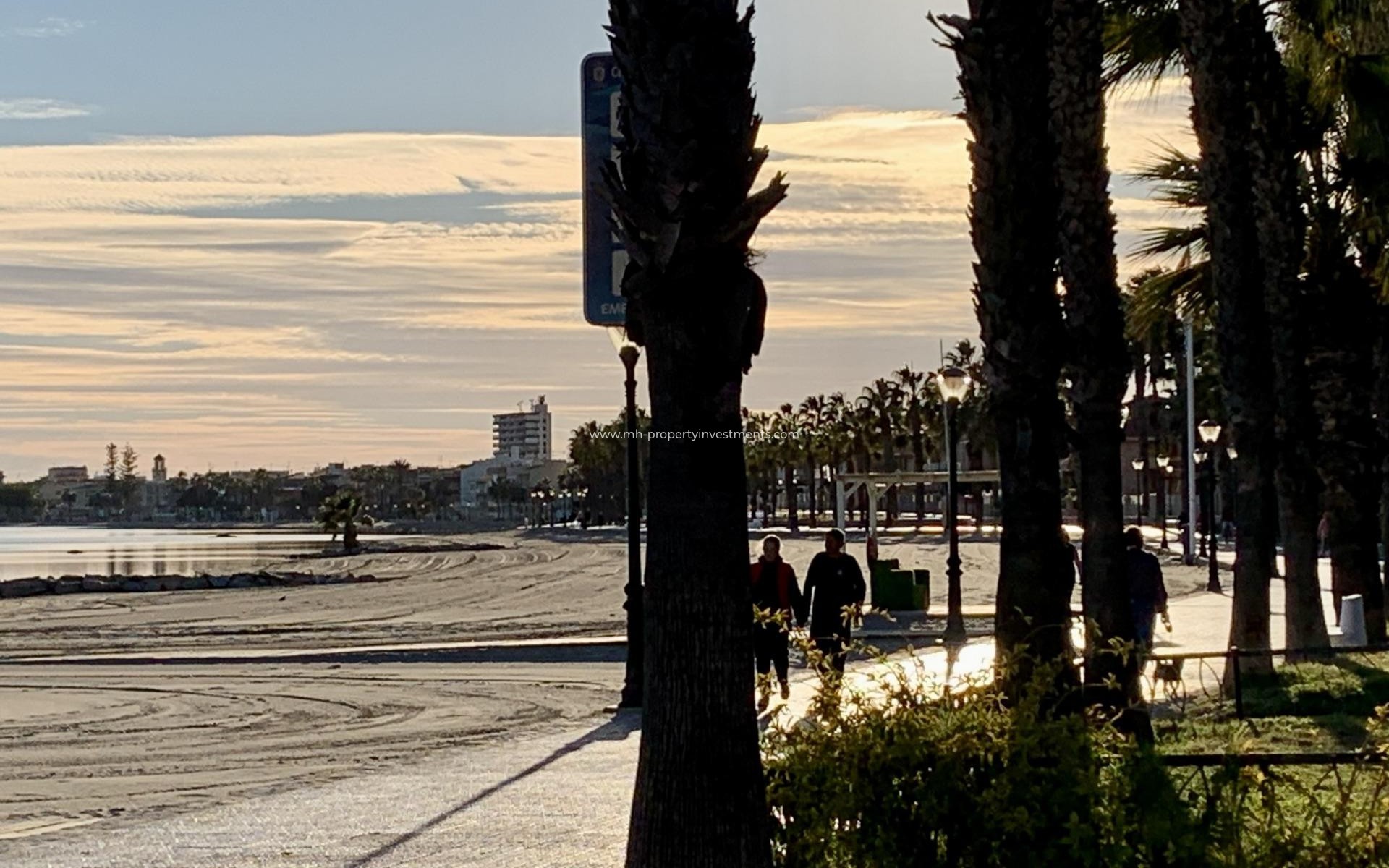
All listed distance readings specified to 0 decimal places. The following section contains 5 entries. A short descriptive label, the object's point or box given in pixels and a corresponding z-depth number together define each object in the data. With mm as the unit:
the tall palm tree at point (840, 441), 131750
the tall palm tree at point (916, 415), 121875
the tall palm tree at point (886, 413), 125875
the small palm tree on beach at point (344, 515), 113062
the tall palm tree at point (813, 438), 136625
